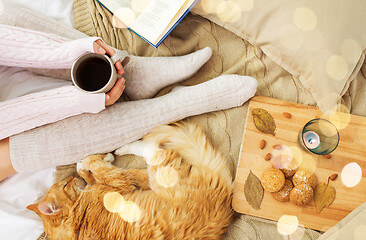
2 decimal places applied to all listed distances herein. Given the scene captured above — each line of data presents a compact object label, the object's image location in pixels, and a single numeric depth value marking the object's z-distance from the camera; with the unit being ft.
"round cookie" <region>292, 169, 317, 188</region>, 2.53
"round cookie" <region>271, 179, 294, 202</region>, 2.55
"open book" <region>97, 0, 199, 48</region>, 2.78
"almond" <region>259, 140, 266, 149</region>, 2.65
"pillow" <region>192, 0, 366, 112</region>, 2.50
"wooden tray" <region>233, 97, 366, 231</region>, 2.56
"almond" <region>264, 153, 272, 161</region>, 2.62
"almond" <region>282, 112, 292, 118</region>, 2.71
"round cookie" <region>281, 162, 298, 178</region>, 2.62
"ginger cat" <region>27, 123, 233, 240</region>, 2.54
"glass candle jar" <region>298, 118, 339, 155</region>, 2.52
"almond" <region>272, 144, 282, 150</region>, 2.65
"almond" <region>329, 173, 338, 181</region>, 2.56
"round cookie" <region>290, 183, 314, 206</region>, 2.47
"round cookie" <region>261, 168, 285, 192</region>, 2.51
